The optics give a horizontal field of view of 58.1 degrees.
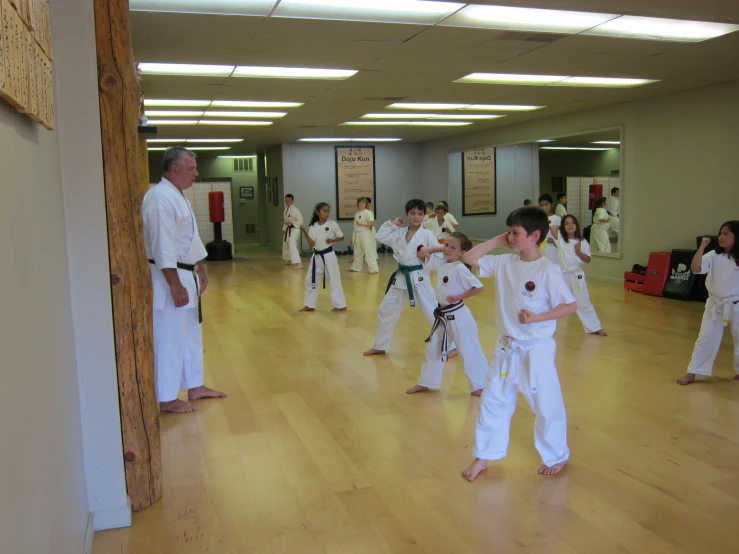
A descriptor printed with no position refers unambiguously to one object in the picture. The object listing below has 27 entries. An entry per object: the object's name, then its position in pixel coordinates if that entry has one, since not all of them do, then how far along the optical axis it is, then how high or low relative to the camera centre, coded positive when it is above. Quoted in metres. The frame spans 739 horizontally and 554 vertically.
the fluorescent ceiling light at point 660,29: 5.17 +1.31
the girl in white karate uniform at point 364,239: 12.73 -0.80
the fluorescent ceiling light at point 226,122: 11.55 +1.40
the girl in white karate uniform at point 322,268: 8.24 -0.86
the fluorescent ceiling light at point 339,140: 15.22 +1.37
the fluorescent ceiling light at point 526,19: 4.80 +1.31
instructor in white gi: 4.04 -0.44
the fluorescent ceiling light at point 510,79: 7.56 +1.34
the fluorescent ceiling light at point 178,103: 8.89 +1.36
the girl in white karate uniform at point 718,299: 4.68 -0.78
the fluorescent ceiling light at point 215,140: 15.63 +1.47
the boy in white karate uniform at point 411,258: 5.19 -0.48
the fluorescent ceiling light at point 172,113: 10.11 +1.39
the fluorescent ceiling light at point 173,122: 11.43 +1.41
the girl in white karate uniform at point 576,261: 6.66 -0.70
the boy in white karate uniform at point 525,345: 3.17 -0.73
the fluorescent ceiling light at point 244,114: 10.46 +1.38
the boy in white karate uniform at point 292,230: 13.69 -0.62
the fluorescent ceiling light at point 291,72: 6.79 +1.33
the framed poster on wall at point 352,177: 16.20 +0.51
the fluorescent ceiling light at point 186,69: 6.50 +1.33
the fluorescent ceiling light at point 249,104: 9.11 +1.36
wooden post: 2.81 -0.23
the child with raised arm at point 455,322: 4.48 -0.86
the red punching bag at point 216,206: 15.12 -0.10
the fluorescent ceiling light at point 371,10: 4.55 +1.31
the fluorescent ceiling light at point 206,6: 4.36 +1.30
